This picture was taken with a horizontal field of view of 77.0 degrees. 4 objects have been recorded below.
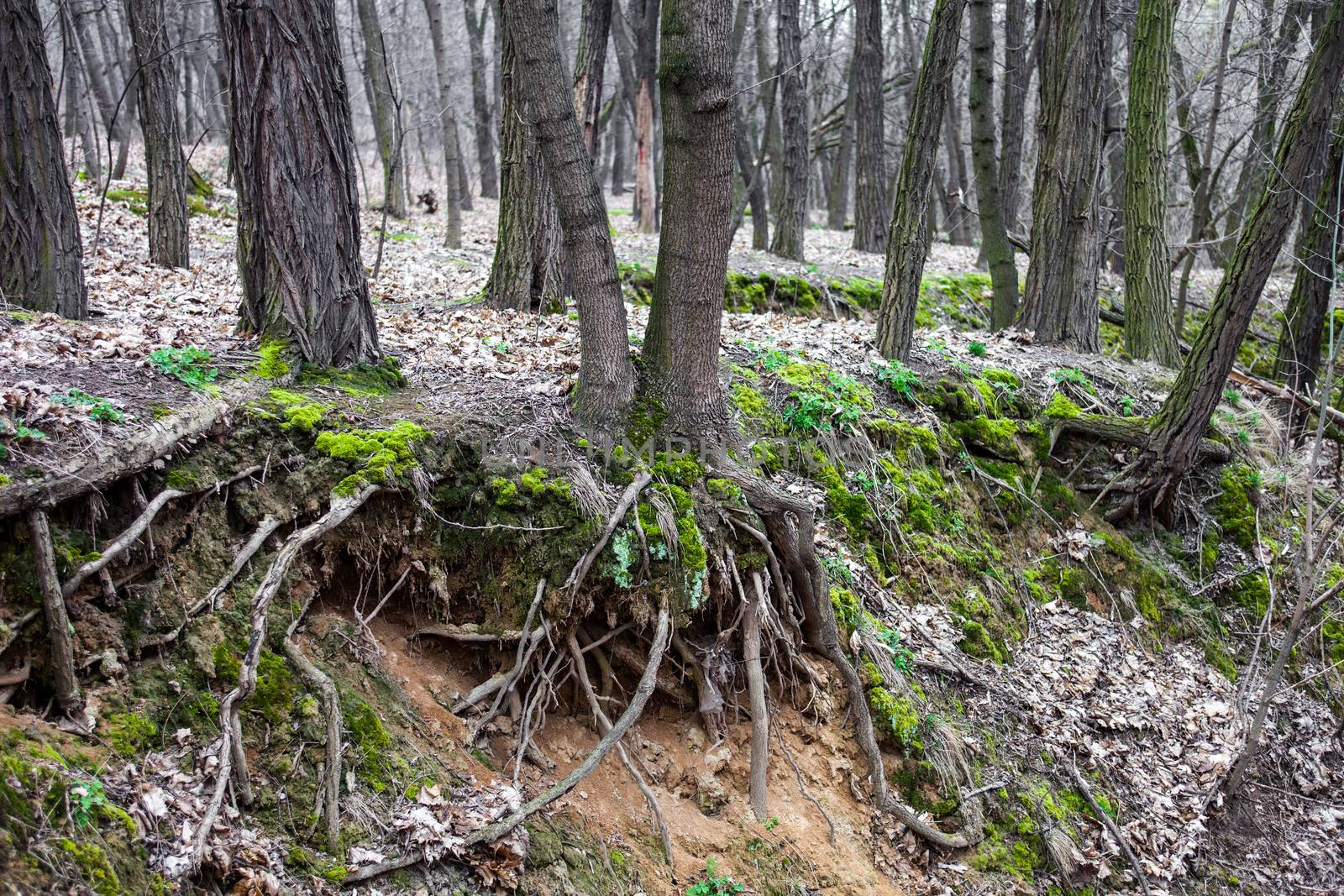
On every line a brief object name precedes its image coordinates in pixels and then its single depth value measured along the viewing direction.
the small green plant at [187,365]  4.51
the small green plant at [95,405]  3.83
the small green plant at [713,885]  4.24
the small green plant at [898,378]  7.20
